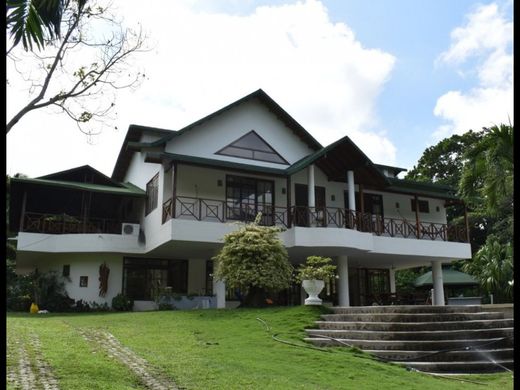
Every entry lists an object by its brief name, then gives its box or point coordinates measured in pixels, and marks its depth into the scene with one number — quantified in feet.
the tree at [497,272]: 78.74
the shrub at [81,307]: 66.23
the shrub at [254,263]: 53.57
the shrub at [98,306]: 67.00
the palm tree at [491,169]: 35.94
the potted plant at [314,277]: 50.52
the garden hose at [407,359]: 33.65
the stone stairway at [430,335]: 35.35
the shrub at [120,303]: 66.39
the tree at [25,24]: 22.79
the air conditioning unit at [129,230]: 70.64
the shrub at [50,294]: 66.85
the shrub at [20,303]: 67.82
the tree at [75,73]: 29.58
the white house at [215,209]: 64.28
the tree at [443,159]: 135.54
